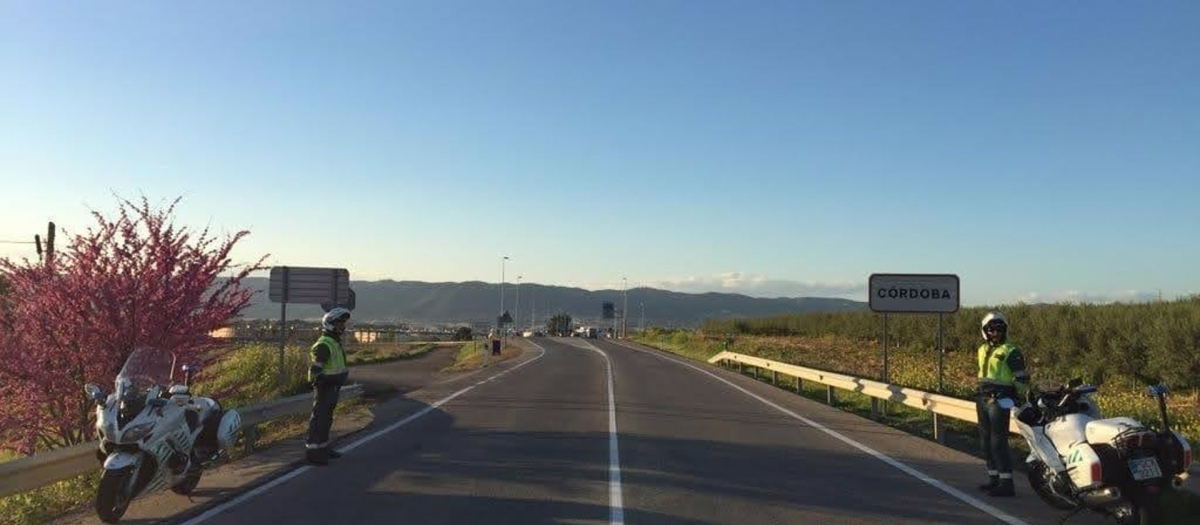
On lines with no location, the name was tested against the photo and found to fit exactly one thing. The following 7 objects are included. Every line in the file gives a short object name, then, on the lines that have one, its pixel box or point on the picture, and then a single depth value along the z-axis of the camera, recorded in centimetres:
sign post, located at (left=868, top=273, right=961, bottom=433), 2189
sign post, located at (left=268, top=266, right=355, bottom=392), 1978
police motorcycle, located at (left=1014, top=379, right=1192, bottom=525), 673
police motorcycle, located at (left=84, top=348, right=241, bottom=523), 731
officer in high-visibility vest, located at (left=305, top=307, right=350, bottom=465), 1030
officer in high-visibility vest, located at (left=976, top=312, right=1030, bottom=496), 870
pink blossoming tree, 1130
